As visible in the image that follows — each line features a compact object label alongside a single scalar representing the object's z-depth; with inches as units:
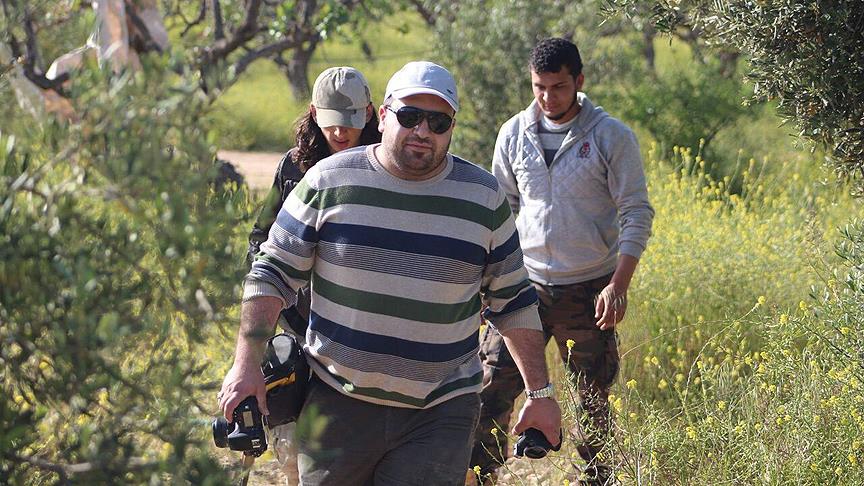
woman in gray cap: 344.2
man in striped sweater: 266.2
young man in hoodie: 381.1
